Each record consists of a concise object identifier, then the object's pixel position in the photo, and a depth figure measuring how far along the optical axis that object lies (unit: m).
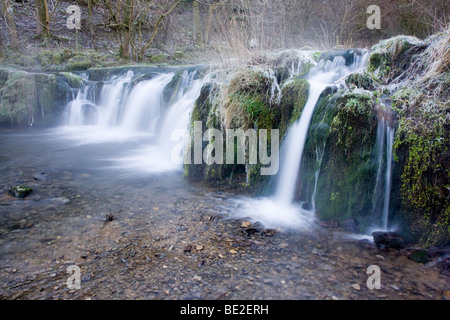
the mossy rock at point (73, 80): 11.98
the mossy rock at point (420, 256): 3.20
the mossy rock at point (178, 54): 17.97
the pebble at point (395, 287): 2.78
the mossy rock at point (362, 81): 4.80
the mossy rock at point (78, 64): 15.22
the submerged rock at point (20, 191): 4.71
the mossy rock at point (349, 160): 3.99
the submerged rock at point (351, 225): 3.92
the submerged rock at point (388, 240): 3.50
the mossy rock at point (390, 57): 5.05
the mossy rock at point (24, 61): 15.03
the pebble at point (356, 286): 2.78
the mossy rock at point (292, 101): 4.86
